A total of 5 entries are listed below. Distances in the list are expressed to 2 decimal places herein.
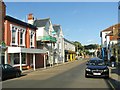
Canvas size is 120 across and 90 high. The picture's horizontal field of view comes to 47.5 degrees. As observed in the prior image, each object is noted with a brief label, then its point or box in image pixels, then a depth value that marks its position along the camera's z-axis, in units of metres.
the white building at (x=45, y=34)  22.30
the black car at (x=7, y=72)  10.47
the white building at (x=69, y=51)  39.75
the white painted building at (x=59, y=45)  31.00
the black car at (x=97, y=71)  10.20
